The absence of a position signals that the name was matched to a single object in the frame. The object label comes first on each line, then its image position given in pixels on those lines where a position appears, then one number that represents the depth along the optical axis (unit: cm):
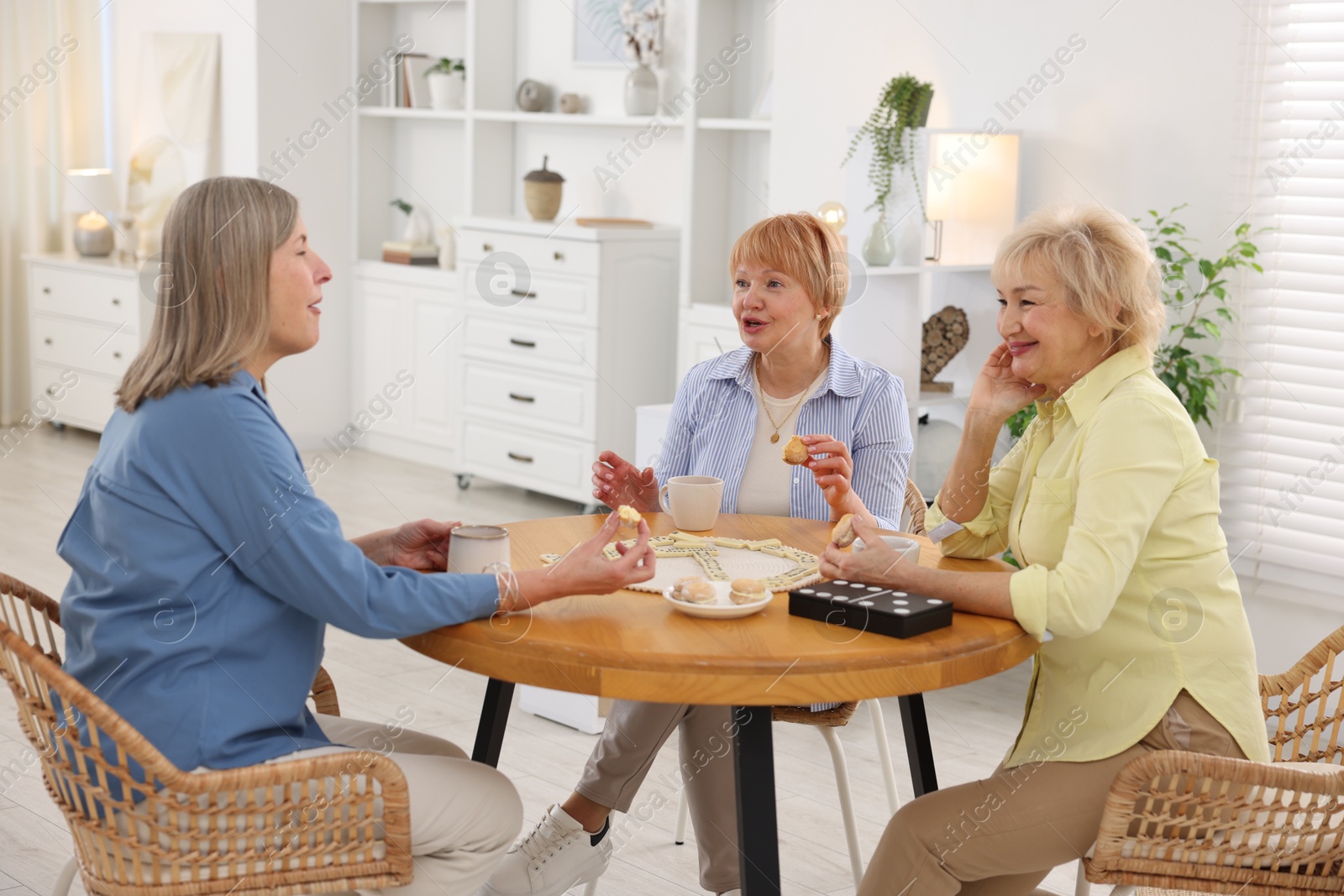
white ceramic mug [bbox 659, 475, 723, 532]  220
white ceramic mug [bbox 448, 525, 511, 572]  179
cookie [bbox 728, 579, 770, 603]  174
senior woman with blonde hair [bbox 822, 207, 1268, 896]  173
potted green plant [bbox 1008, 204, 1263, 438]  359
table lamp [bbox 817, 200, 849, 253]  400
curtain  720
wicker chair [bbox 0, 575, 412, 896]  153
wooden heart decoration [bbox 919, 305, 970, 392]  416
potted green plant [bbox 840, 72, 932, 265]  388
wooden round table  155
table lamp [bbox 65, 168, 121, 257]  703
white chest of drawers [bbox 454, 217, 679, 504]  547
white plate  172
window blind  353
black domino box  167
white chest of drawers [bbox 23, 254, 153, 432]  673
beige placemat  192
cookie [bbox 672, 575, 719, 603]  174
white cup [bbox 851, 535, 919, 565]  188
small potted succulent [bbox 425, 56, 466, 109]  649
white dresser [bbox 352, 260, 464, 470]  655
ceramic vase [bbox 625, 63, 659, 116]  566
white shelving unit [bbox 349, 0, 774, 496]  547
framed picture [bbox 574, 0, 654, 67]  599
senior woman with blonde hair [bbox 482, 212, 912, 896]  234
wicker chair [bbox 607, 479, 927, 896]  232
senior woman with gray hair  160
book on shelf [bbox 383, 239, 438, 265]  670
